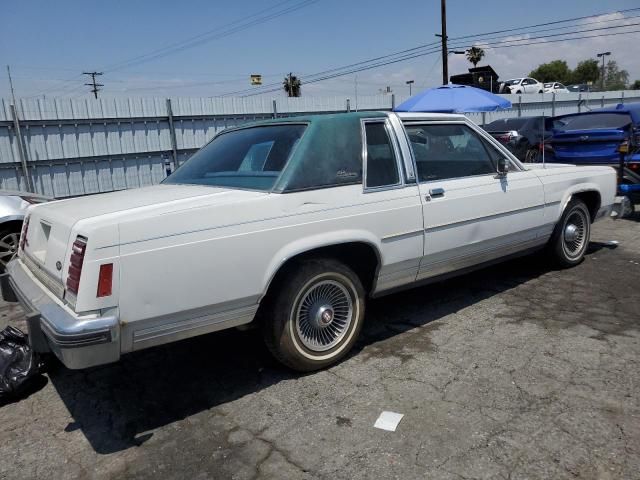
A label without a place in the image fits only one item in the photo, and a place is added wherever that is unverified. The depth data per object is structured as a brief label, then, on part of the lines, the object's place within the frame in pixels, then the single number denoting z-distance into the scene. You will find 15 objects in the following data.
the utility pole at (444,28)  26.30
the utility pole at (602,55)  60.09
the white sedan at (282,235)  2.69
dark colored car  13.74
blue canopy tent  11.90
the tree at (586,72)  71.62
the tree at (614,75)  69.75
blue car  7.84
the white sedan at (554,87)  31.88
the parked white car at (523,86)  30.23
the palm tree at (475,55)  52.19
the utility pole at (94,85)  55.78
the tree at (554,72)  72.50
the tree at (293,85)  55.12
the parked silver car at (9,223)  6.05
